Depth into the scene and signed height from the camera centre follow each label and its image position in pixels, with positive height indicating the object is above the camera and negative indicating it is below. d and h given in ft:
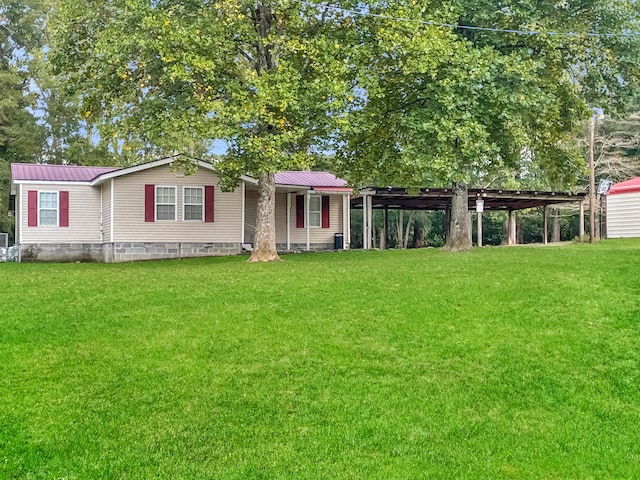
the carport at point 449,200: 73.36 +4.46
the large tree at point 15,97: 97.09 +23.45
